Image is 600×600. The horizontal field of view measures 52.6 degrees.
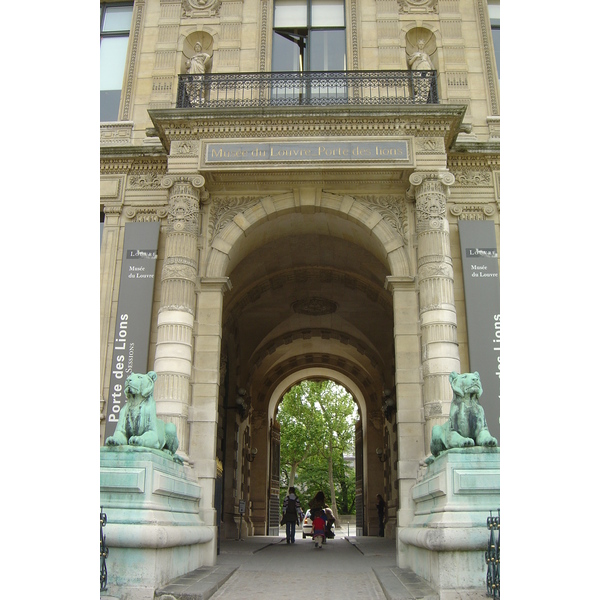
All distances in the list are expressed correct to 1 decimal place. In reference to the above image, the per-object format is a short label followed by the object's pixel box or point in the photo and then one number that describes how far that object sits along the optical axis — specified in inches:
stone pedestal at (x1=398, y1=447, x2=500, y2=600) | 284.8
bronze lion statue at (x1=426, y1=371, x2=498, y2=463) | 325.0
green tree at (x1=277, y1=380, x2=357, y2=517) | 1781.5
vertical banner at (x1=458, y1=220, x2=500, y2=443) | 478.3
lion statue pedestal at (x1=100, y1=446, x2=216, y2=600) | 287.7
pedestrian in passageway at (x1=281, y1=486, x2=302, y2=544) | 657.0
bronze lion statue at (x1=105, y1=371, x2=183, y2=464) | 330.0
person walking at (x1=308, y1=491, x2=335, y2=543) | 656.4
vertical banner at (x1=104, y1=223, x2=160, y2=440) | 489.9
